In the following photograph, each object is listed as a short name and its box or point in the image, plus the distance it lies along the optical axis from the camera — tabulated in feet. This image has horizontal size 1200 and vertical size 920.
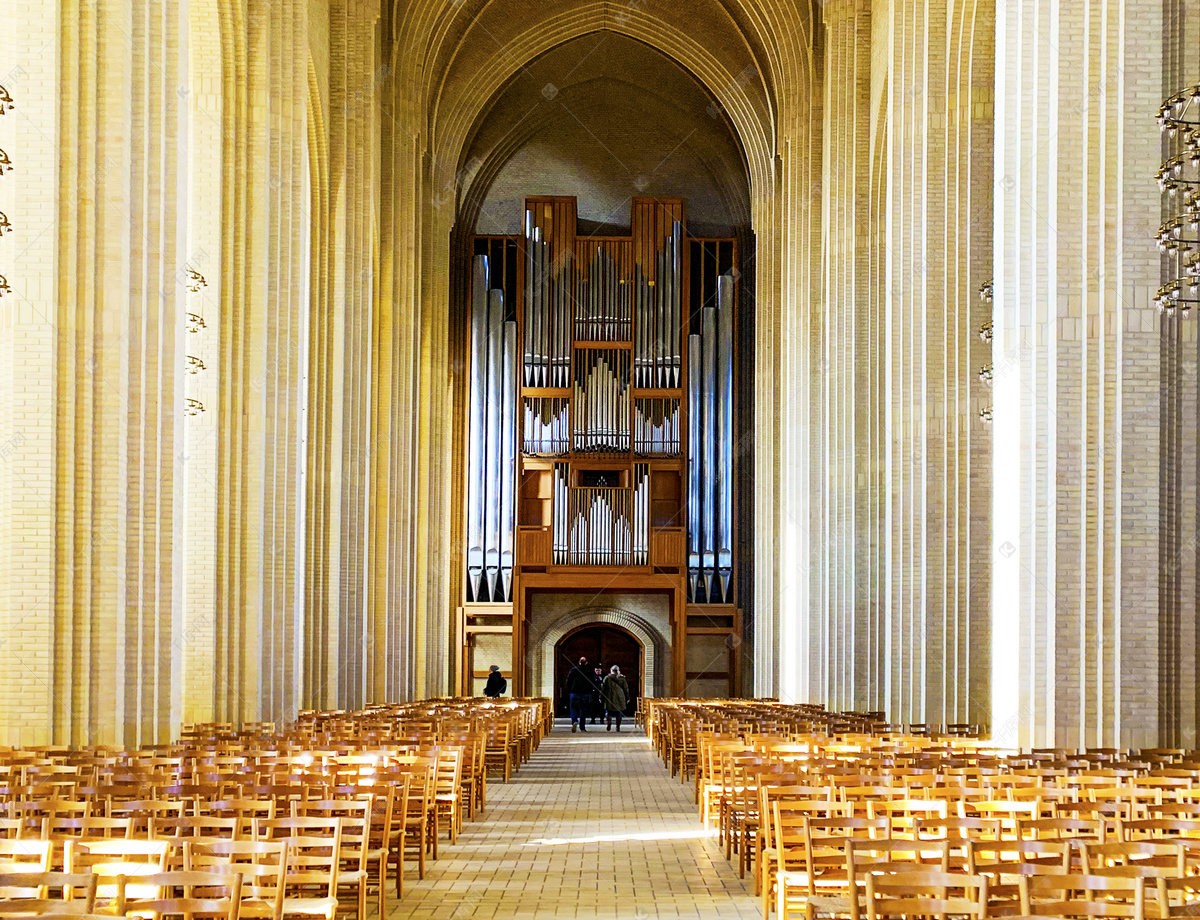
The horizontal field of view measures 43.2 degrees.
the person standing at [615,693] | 113.91
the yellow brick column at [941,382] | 62.39
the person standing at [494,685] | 115.96
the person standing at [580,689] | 116.78
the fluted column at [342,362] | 82.53
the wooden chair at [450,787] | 41.22
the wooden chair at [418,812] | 32.81
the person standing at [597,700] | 129.08
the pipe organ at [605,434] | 128.47
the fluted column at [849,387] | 85.20
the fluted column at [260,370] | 64.44
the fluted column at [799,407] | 99.09
